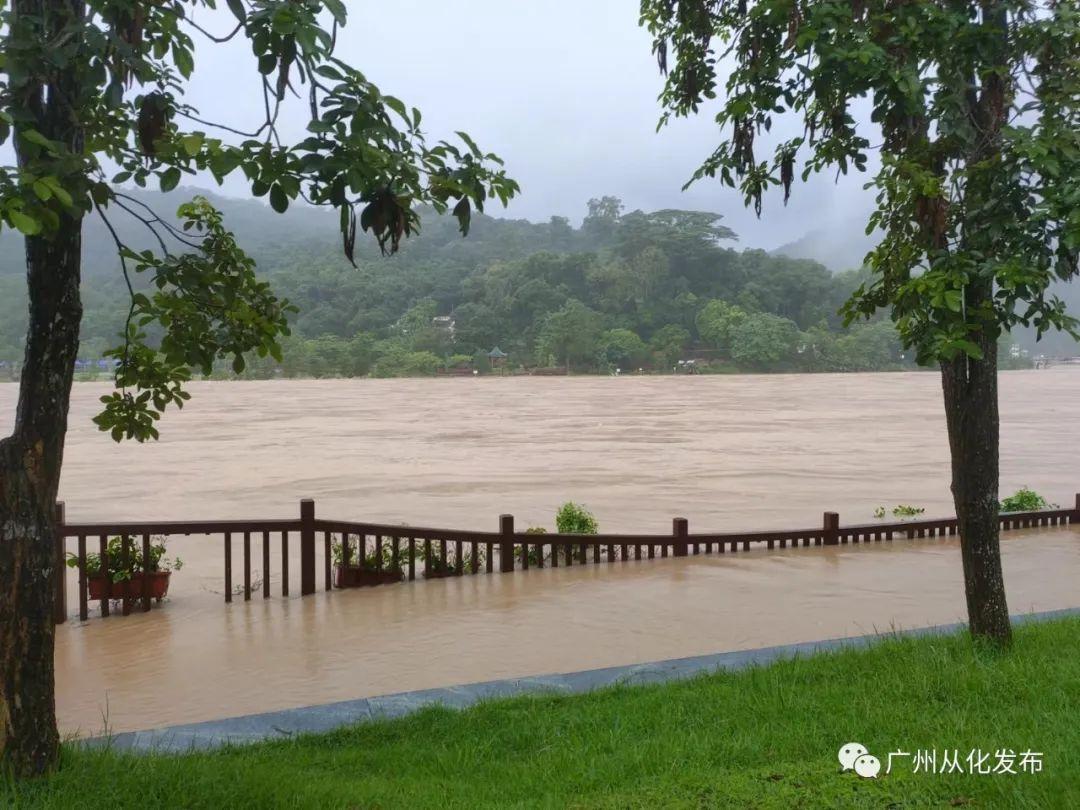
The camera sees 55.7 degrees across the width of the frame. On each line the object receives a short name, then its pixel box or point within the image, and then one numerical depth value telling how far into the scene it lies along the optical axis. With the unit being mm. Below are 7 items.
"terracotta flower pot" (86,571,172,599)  8198
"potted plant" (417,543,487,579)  9414
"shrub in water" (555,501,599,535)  10570
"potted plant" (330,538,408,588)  9156
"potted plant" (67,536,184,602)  8195
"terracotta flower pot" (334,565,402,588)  9156
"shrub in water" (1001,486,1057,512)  12898
